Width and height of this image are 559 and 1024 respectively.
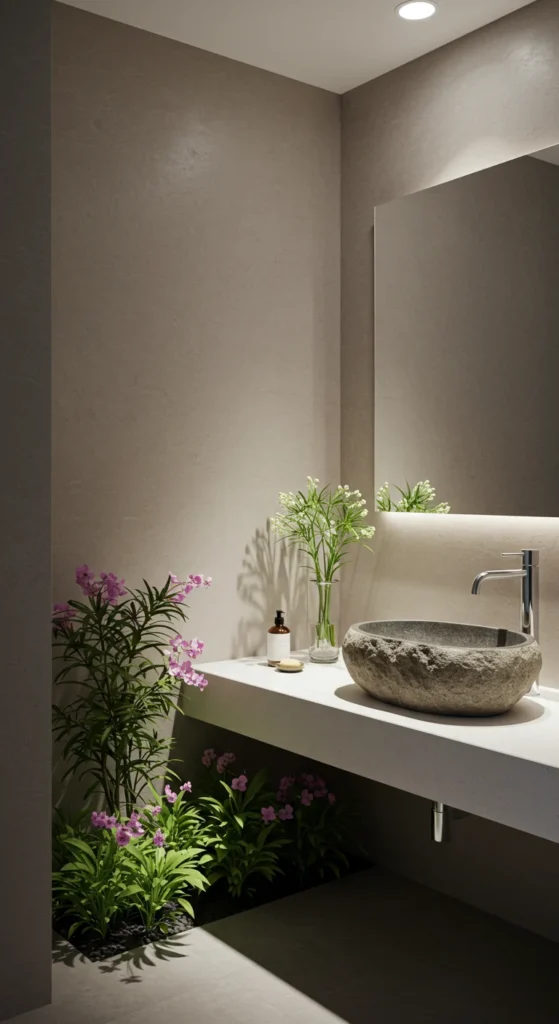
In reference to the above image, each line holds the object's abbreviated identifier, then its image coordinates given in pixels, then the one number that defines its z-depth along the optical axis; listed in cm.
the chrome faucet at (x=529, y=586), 253
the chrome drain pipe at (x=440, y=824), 238
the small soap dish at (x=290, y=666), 282
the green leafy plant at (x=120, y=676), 257
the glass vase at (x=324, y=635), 296
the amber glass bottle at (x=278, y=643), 291
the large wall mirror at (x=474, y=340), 253
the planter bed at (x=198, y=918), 251
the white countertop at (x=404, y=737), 195
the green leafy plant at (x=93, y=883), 249
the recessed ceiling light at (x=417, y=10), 259
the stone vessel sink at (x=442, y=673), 215
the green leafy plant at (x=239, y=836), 279
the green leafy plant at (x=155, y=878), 254
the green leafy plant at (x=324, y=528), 301
